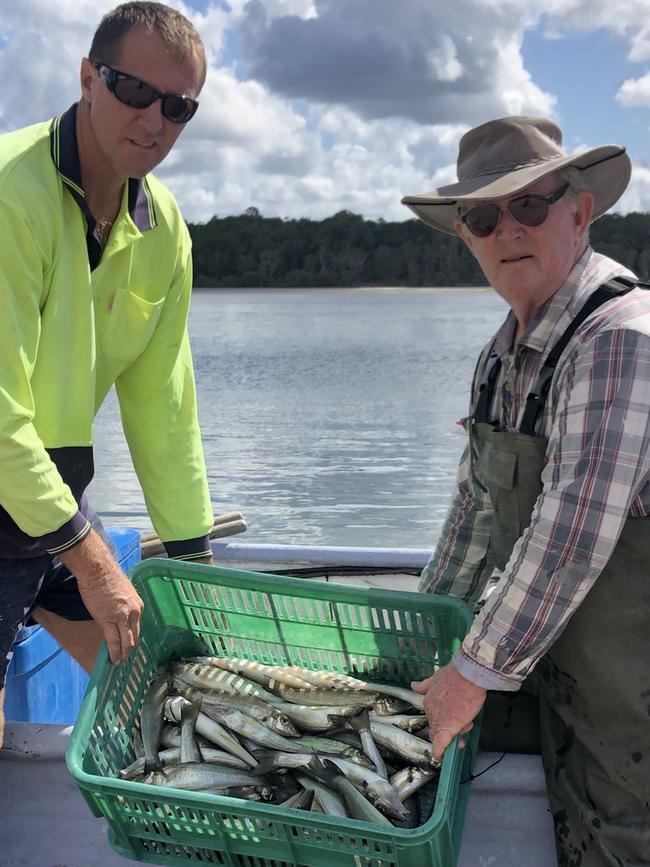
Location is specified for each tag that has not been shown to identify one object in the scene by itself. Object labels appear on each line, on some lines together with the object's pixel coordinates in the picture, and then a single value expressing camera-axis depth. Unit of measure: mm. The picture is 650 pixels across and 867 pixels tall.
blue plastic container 3188
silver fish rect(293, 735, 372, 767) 2422
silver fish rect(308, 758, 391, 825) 2227
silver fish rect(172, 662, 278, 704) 2666
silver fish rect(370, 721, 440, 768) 2408
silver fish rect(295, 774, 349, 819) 2236
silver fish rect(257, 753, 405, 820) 2268
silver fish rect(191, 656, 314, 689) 2705
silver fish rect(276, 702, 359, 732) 2537
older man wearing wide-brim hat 2027
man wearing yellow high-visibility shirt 2303
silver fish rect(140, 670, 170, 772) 2449
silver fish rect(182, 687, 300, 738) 2550
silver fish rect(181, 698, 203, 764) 2465
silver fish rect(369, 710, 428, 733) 2496
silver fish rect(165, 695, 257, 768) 2482
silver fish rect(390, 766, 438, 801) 2326
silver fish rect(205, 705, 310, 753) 2504
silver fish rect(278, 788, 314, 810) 2252
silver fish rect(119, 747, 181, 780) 2342
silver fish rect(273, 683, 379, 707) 2607
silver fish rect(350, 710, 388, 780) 2393
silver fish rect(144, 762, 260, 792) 2324
